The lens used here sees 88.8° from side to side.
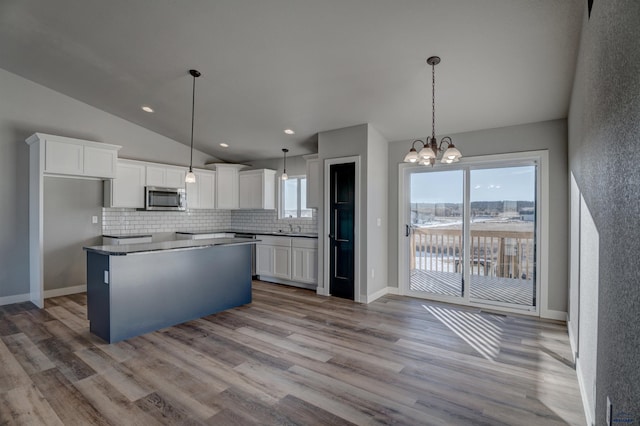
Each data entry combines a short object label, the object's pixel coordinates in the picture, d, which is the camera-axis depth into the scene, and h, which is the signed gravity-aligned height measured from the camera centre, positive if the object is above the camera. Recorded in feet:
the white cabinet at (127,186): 18.03 +1.30
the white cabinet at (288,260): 18.42 -2.94
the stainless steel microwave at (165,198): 19.45 +0.70
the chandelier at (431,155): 8.85 +1.59
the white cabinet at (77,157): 15.07 +2.60
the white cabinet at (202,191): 21.81 +1.29
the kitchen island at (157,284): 11.02 -2.82
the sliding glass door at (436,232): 15.84 -1.03
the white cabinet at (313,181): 18.45 +1.68
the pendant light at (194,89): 12.95 +5.34
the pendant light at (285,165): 19.58 +3.09
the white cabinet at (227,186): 23.00 +1.71
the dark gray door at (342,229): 16.28 -0.94
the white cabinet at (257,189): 22.04 +1.47
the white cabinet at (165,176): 19.70 +2.13
